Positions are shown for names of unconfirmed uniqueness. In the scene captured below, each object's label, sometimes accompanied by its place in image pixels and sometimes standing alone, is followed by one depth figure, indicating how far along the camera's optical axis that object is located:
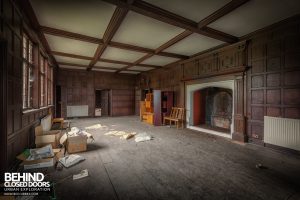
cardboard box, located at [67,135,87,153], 3.69
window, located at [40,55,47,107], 5.77
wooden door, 12.08
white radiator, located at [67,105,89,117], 10.02
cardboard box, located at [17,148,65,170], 2.77
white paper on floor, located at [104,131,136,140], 5.09
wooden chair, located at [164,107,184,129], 7.15
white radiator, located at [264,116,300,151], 3.56
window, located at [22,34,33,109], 3.83
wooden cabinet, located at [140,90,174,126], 7.73
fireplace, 6.73
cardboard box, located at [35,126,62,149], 3.62
